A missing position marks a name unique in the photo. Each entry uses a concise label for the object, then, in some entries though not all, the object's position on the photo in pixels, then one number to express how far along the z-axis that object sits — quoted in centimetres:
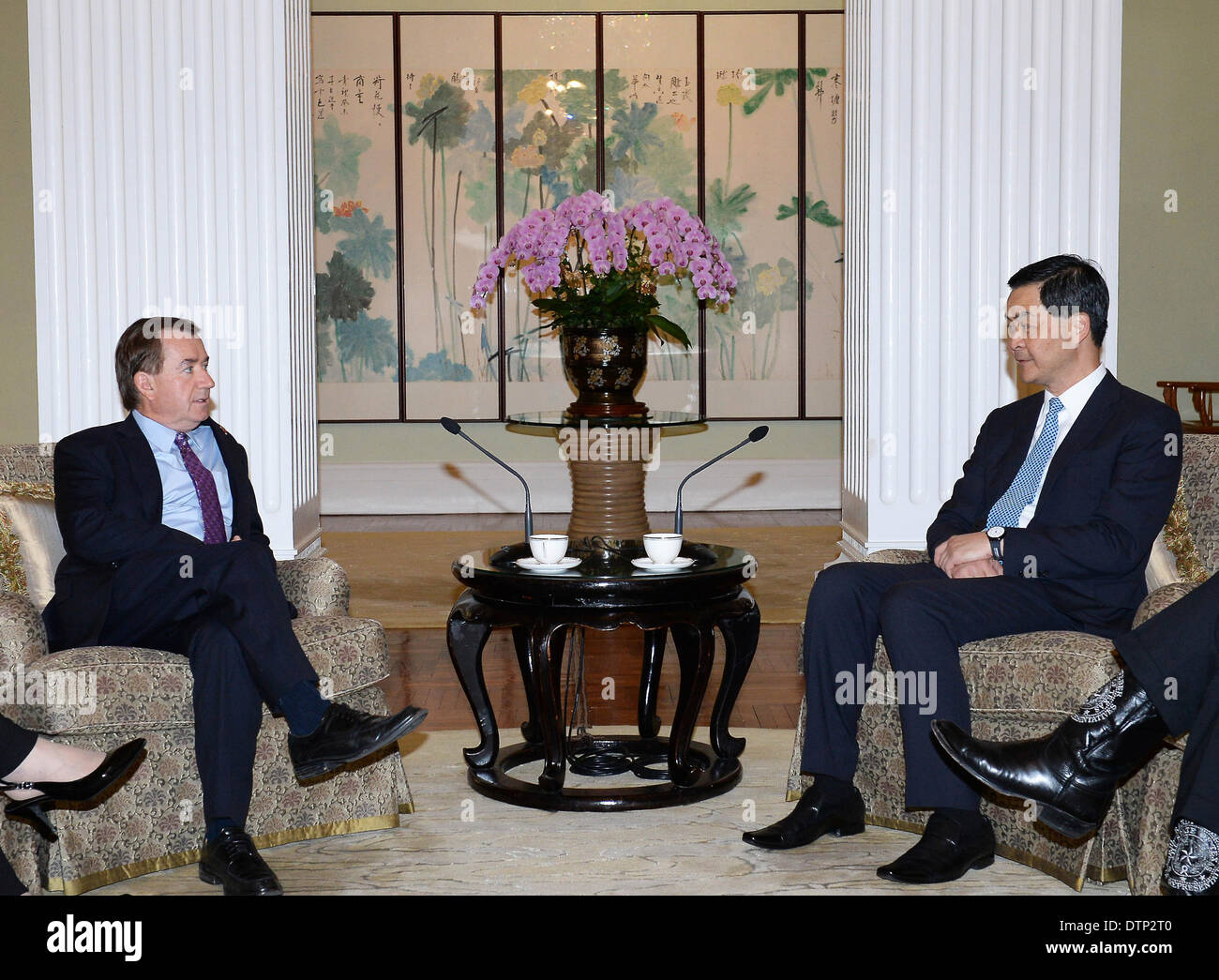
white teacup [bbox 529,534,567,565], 310
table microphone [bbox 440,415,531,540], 298
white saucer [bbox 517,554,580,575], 306
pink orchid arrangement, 498
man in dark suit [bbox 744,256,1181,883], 266
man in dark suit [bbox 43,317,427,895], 265
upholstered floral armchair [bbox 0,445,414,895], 258
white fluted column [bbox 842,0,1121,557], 453
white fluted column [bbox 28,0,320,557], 455
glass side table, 536
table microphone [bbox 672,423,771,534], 308
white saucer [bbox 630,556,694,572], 307
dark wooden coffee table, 296
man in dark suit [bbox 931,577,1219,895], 216
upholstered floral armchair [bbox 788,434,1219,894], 246
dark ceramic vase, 525
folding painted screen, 823
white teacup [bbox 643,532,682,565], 308
